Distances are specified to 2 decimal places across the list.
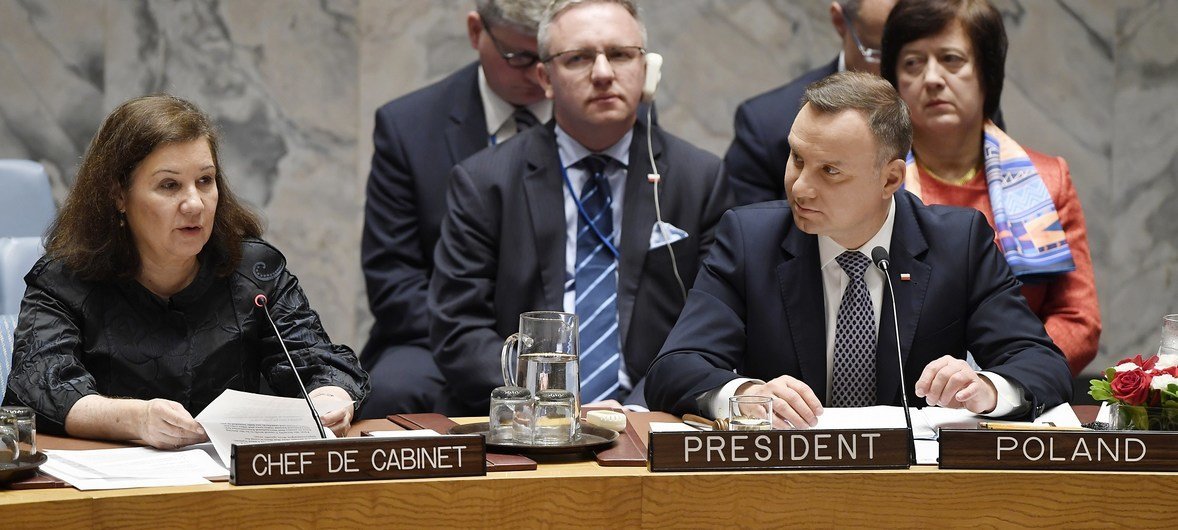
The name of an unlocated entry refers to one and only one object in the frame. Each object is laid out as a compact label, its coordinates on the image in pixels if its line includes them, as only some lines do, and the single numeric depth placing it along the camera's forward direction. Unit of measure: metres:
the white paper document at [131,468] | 7.68
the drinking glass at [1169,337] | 7.98
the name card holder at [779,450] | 7.75
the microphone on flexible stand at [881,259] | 8.03
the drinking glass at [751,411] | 7.84
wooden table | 7.65
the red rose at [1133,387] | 7.91
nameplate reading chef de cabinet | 7.67
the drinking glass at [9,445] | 7.67
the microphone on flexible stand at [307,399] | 7.85
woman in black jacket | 8.19
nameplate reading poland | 7.78
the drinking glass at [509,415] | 7.86
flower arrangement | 7.89
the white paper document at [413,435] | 7.75
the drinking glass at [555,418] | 7.85
